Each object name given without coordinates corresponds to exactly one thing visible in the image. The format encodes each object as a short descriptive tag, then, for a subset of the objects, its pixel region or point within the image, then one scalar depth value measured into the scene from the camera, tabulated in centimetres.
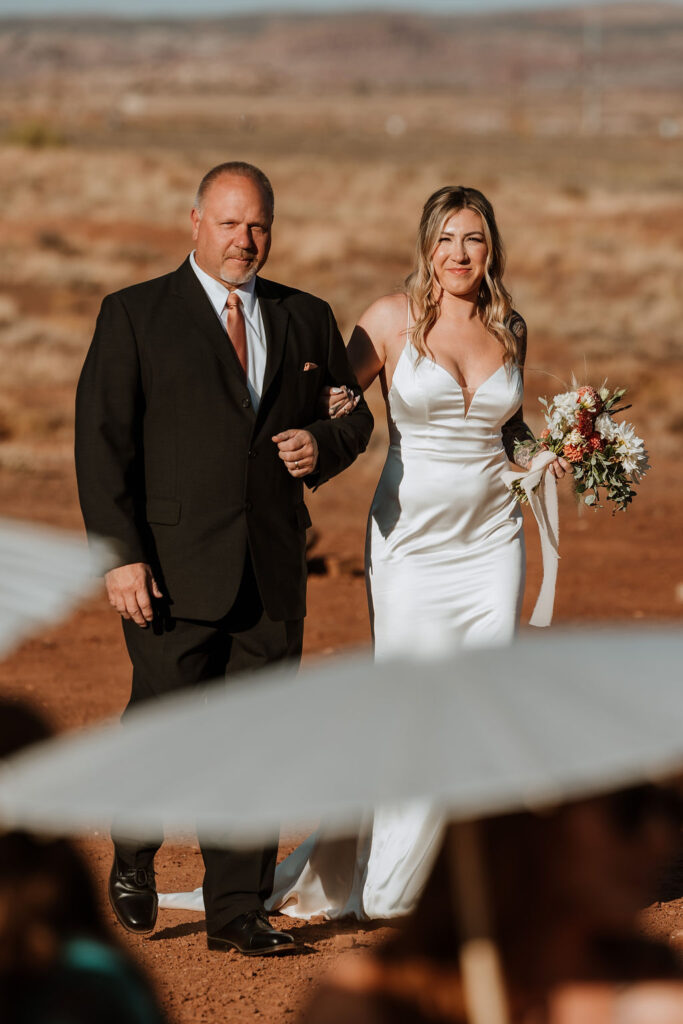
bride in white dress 1094
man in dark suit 947
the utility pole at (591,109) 17775
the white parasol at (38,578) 587
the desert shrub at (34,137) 9662
